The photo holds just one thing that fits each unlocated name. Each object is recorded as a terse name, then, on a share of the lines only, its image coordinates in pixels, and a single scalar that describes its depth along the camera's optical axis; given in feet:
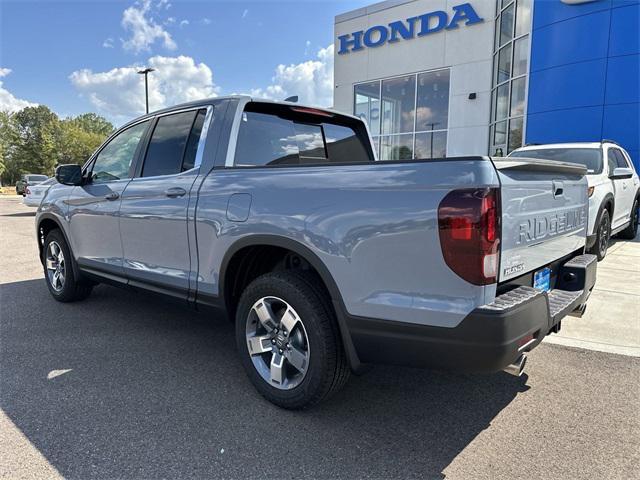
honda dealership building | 42.29
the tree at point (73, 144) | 214.69
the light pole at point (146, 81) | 91.38
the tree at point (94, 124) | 300.44
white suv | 20.88
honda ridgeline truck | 6.69
